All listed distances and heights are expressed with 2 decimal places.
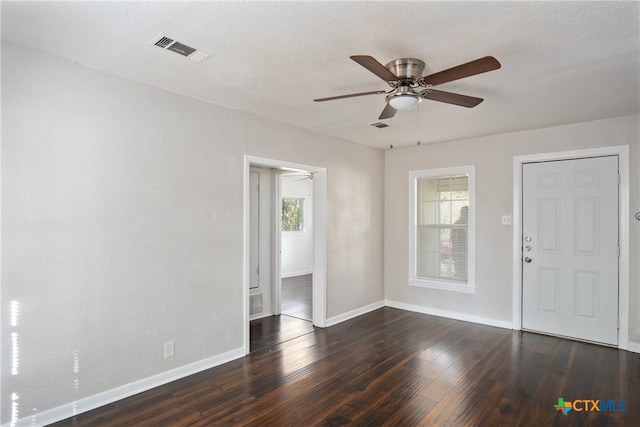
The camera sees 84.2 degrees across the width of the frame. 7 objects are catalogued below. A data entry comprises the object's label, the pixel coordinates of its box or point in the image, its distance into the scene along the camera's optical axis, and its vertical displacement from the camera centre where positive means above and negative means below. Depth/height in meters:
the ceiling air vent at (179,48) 2.23 +1.10
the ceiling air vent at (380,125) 4.14 +1.06
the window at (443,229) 4.95 -0.21
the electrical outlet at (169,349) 3.06 -1.18
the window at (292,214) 8.72 +0.00
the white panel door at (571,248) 3.95 -0.40
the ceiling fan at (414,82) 2.18 +0.87
